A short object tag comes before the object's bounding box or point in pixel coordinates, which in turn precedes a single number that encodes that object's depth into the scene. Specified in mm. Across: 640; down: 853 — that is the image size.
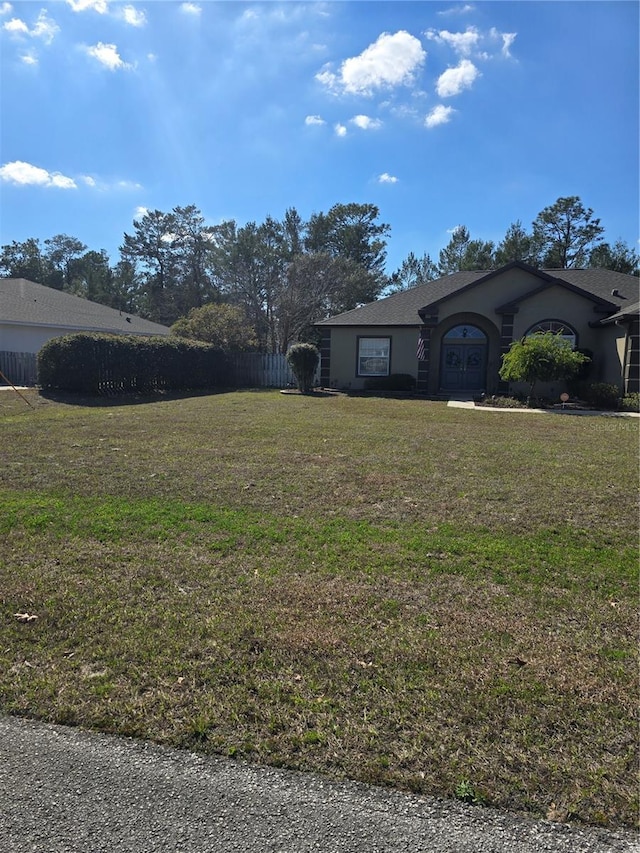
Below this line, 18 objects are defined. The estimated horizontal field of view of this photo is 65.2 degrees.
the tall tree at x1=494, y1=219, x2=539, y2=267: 38969
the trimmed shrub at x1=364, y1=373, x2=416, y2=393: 20500
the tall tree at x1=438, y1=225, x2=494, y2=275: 39094
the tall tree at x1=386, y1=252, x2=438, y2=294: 43375
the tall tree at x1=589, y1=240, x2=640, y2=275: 34656
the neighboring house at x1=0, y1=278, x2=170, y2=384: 20875
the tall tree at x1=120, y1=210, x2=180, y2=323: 47438
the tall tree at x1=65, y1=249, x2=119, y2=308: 51406
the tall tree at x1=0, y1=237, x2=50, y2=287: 52850
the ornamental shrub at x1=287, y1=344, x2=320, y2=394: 19781
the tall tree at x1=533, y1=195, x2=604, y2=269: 40531
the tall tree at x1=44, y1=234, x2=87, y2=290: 56000
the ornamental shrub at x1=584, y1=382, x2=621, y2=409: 15562
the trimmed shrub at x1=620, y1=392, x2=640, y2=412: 14852
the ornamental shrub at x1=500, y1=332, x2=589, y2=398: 15648
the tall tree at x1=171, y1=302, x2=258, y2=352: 24172
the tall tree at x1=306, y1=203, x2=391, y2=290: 41031
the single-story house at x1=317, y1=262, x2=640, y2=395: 17734
